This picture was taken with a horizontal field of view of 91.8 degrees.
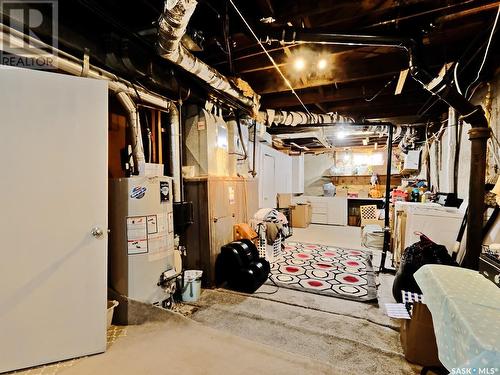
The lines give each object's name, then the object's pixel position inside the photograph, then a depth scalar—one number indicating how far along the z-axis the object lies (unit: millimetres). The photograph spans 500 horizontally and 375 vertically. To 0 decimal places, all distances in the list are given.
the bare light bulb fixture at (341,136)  5663
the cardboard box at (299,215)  6902
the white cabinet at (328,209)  7309
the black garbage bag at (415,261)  2126
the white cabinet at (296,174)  7703
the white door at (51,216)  1533
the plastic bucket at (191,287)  2592
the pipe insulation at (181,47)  1457
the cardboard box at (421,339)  1650
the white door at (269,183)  5536
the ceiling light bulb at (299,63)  2473
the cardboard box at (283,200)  6725
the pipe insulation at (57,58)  1504
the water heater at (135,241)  2102
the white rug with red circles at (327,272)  2896
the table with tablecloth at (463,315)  728
